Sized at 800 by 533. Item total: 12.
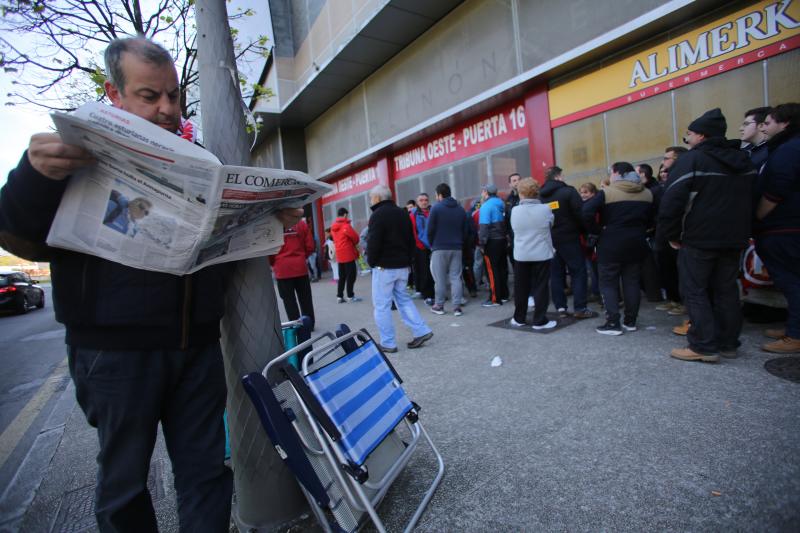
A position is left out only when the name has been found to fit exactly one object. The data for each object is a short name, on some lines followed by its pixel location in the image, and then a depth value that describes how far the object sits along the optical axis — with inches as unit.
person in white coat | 206.4
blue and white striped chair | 69.8
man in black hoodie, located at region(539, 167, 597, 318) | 221.0
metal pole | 79.0
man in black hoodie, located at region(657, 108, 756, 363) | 140.3
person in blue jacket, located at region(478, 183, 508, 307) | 279.1
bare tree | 200.4
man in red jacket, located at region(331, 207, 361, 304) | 342.3
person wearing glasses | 155.6
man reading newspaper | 52.7
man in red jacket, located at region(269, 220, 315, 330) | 243.6
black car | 537.6
